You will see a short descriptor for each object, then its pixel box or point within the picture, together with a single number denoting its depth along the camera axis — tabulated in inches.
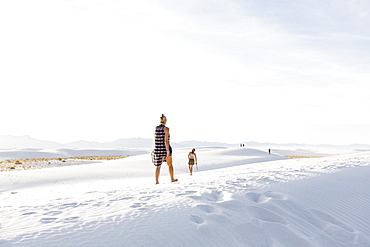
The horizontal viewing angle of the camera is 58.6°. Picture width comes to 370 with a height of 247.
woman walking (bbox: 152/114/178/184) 353.7
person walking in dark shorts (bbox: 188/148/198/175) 549.2
